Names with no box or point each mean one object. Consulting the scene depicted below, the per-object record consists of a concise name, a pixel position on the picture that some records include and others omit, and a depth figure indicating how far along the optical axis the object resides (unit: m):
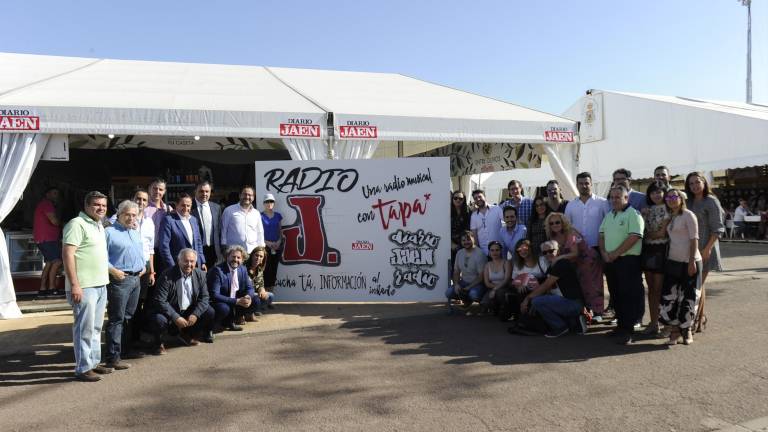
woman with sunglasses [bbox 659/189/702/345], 4.83
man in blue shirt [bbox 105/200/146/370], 4.44
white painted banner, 6.83
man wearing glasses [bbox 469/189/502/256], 6.82
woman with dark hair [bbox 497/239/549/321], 5.73
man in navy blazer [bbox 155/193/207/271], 5.48
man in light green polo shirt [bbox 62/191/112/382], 3.97
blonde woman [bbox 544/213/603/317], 5.53
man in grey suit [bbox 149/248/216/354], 4.84
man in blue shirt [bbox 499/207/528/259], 6.33
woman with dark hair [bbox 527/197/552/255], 6.19
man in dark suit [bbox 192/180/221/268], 6.20
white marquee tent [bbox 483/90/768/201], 15.48
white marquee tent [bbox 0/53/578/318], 6.59
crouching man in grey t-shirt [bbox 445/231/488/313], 6.37
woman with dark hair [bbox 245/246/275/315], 6.07
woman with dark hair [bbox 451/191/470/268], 7.38
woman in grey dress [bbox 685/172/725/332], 5.20
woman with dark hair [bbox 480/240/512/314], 6.01
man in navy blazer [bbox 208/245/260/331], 5.37
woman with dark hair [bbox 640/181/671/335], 5.10
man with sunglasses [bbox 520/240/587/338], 5.29
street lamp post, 37.72
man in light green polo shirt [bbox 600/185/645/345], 5.07
